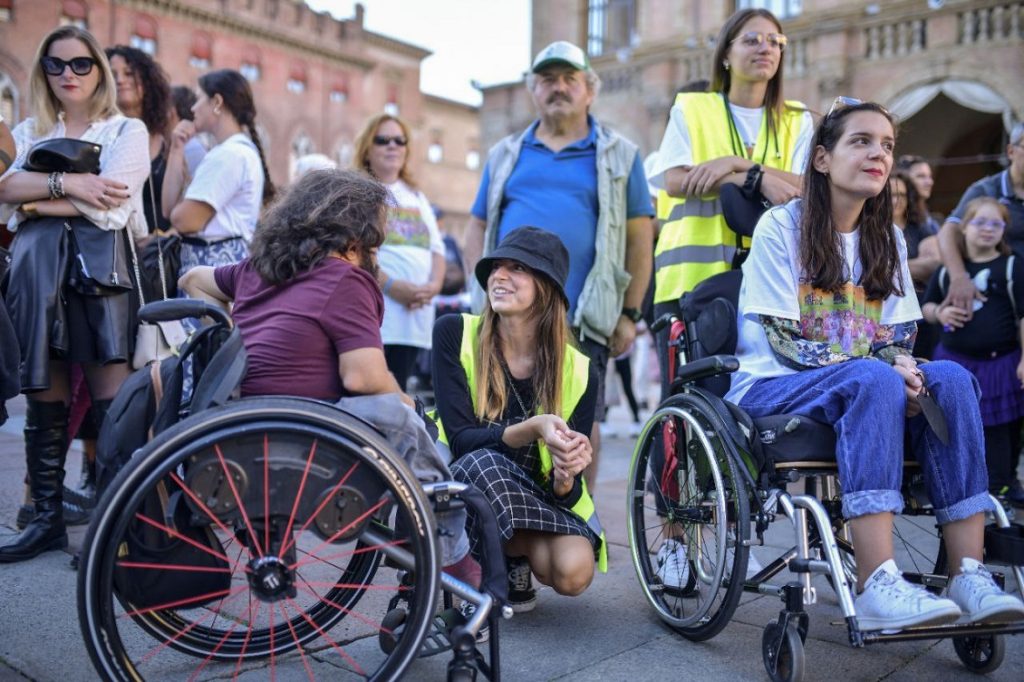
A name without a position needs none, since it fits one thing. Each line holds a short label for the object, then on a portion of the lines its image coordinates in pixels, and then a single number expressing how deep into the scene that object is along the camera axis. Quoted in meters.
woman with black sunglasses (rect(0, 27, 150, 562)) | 3.18
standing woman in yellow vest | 3.40
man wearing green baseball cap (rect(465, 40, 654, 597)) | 3.70
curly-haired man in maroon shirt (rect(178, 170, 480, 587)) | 2.14
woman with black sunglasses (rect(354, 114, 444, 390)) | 4.46
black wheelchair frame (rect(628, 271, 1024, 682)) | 2.21
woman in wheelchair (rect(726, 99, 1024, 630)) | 2.25
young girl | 4.52
